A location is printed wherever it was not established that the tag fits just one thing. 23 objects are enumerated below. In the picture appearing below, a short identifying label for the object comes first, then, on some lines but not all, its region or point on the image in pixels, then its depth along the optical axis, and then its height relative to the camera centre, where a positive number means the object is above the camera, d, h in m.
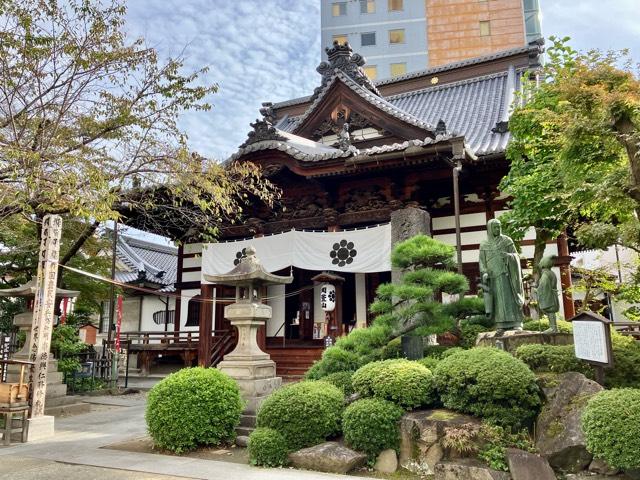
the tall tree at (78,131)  7.31 +3.50
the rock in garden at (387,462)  6.01 -1.65
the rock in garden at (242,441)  7.38 -1.67
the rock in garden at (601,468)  5.01 -1.47
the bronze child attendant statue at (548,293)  7.76 +0.57
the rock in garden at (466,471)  5.23 -1.57
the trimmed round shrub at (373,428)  6.12 -1.25
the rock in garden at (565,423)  5.29 -1.10
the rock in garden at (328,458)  5.92 -1.60
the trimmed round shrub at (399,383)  6.47 -0.73
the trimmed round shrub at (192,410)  6.96 -1.16
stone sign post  8.07 +0.25
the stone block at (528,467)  5.15 -1.49
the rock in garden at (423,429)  5.92 -1.24
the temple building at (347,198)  12.13 +3.62
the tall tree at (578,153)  6.05 +2.59
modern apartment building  36.97 +23.79
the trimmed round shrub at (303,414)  6.43 -1.14
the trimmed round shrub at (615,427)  4.66 -0.99
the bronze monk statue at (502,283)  7.93 +0.76
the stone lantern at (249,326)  8.74 +0.09
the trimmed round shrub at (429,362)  7.40 -0.50
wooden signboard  5.69 -0.15
